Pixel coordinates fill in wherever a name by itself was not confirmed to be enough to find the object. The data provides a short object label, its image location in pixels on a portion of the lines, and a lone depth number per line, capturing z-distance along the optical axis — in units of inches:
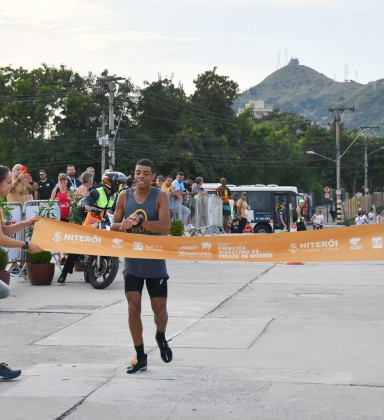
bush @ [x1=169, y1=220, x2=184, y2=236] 932.6
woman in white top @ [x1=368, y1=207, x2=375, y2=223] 3076.5
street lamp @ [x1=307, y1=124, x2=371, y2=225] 3024.1
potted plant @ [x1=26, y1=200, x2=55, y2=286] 609.0
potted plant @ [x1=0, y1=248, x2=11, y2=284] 539.8
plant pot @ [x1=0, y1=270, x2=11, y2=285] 539.5
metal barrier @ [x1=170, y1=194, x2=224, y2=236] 1034.8
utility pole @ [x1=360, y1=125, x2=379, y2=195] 3989.7
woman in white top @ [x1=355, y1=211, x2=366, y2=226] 2006.3
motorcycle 581.3
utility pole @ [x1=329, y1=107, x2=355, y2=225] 3024.1
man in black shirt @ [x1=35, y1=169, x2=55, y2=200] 855.7
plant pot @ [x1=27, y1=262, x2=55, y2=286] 609.0
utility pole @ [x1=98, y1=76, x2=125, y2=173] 2177.7
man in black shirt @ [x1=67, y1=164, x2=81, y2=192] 794.8
